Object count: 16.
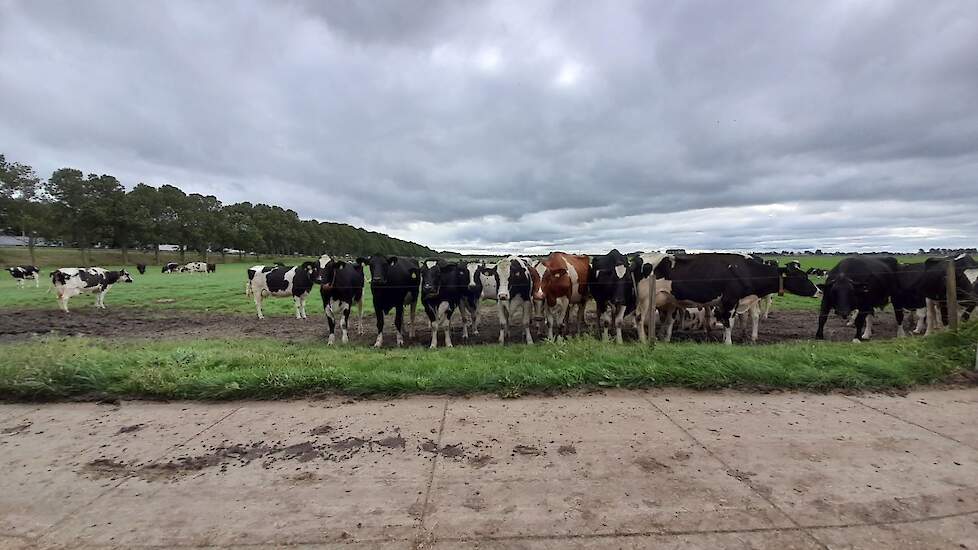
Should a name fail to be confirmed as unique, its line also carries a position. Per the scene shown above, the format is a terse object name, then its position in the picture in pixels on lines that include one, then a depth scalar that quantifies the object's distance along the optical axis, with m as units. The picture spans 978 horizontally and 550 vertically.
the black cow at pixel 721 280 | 11.23
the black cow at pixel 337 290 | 12.01
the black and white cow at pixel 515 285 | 11.77
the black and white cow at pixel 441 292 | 11.10
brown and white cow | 11.76
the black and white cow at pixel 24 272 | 29.36
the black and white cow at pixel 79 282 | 18.00
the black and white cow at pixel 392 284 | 11.42
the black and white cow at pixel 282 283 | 16.55
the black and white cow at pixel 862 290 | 11.32
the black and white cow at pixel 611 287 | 11.20
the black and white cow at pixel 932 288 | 10.70
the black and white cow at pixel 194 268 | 48.94
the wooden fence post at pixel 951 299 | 7.91
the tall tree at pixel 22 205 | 42.06
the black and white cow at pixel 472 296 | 12.34
